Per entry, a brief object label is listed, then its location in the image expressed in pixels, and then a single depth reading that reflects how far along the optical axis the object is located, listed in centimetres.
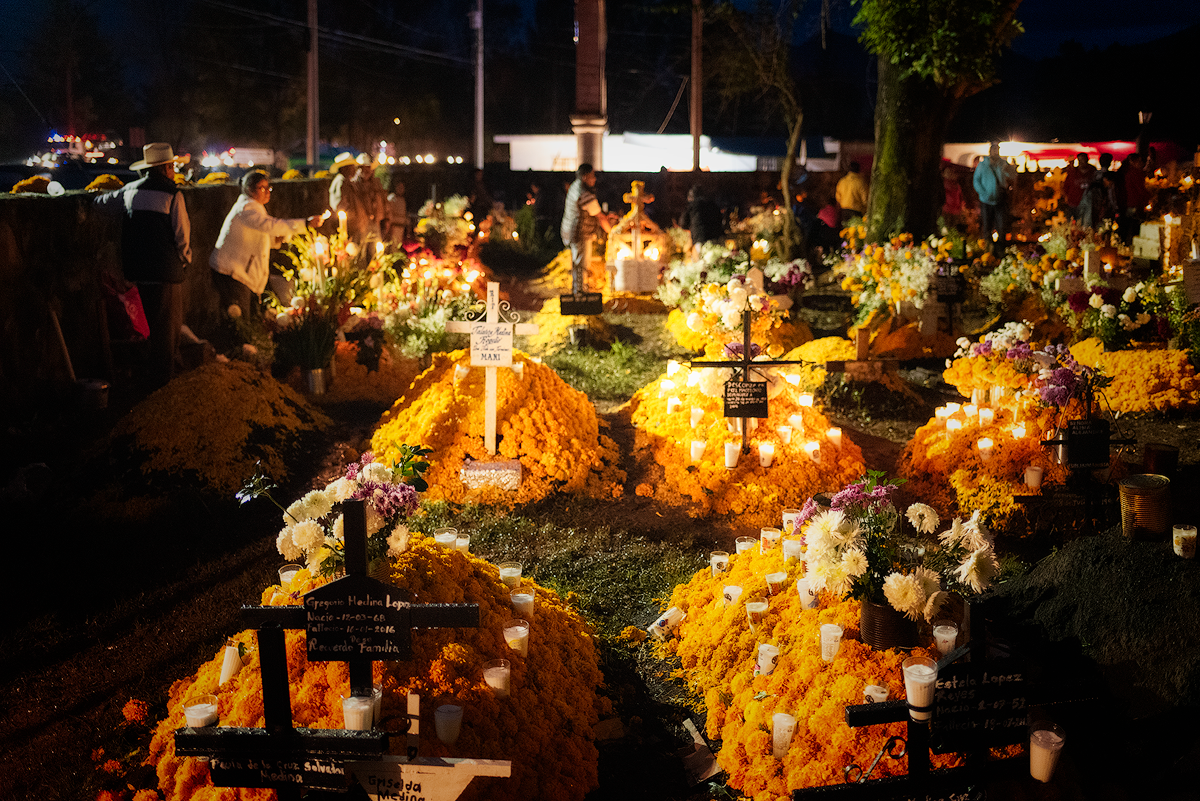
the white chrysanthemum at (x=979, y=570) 394
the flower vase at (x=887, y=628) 394
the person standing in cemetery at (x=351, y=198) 1293
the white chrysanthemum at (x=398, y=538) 424
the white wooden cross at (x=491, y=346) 730
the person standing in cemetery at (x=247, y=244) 959
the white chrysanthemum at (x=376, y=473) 450
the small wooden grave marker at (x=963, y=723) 320
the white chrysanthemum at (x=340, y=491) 425
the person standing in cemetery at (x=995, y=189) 1435
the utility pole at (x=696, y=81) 2219
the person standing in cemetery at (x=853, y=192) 1794
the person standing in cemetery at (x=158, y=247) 869
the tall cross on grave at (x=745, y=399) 699
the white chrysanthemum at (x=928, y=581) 397
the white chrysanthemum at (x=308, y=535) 404
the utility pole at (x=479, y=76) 2919
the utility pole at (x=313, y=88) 2091
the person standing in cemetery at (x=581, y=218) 1349
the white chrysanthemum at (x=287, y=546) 411
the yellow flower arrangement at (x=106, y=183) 1022
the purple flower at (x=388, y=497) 418
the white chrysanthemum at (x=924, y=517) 416
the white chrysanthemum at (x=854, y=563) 398
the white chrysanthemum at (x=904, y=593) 385
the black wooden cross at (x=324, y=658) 327
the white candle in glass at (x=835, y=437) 768
